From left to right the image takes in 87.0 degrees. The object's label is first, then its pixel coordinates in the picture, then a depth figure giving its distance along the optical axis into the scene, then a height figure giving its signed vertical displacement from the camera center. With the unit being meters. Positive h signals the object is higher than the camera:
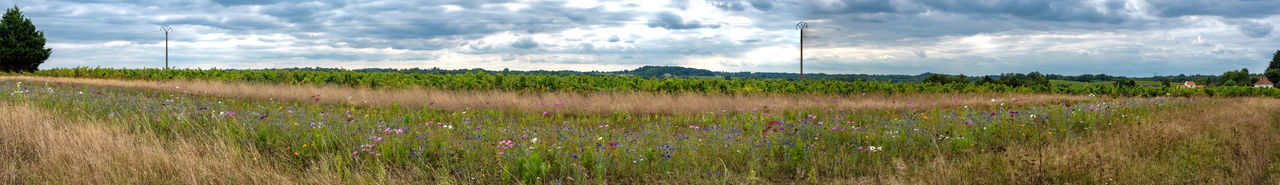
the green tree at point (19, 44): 45.09 +1.85
